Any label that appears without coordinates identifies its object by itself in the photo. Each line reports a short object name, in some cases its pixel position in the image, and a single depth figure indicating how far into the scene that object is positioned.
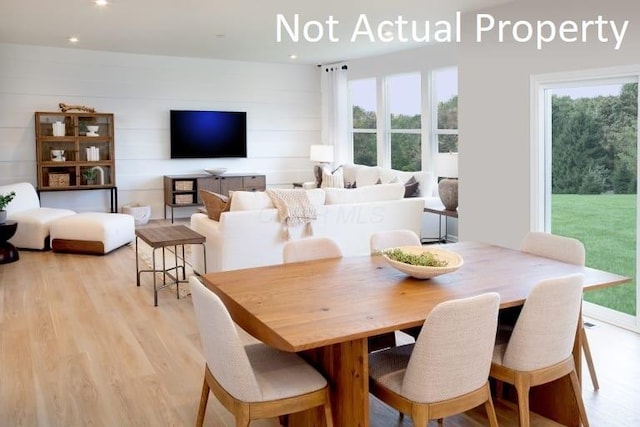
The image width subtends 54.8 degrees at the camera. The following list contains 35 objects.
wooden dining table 2.28
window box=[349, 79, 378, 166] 10.00
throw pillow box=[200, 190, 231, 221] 5.72
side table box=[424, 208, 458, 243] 6.75
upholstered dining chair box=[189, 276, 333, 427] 2.27
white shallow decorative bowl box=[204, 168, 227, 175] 9.93
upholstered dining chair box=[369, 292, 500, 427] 2.24
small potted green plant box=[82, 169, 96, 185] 9.09
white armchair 7.34
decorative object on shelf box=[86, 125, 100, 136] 9.09
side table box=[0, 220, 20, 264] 6.60
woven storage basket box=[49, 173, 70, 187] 8.91
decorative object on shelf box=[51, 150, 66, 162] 8.94
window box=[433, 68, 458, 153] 8.25
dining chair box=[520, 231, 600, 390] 3.32
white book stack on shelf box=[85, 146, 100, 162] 9.09
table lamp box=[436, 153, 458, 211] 6.48
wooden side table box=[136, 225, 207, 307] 5.15
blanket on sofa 5.72
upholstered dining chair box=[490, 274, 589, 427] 2.52
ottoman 7.13
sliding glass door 4.54
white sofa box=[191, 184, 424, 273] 5.55
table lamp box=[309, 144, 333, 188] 9.97
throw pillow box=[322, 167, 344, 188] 9.55
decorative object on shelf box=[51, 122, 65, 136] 8.86
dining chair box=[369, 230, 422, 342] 3.63
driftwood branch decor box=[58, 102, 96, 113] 8.86
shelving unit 8.85
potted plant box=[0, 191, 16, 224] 6.57
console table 9.67
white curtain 10.51
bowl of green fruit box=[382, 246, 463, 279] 2.83
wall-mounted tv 9.93
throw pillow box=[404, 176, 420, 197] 8.03
